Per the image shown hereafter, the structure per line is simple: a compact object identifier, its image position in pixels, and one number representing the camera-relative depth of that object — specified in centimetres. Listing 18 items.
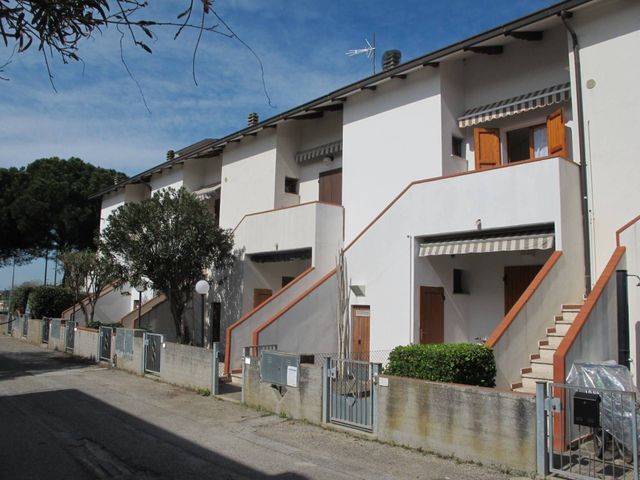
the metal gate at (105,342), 1886
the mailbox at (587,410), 654
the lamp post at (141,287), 1884
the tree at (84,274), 2500
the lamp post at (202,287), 1700
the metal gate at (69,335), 2211
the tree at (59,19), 441
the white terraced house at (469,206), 1044
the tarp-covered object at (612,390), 652
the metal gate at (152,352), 1547
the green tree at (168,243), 1816
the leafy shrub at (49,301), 2923
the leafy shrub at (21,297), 3247
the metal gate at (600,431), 644
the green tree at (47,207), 3828
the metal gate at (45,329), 2542
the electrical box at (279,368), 1038
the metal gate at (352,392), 895
